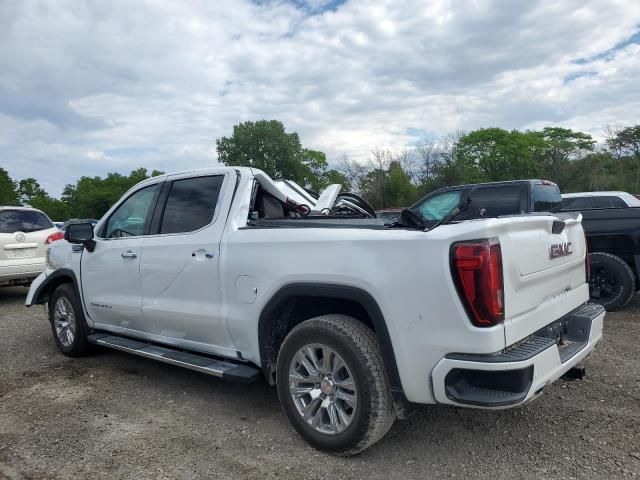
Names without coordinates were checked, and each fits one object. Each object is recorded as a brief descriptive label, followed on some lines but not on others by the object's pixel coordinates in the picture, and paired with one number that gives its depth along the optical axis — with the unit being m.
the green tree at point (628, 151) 42.19
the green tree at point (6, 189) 55.31
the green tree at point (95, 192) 78.31
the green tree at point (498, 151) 53.75
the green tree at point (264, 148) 60.59
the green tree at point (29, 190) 81.01
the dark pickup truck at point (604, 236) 6.44
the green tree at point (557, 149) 47.28
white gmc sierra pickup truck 2.62
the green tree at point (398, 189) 46.59
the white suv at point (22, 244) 8.49
